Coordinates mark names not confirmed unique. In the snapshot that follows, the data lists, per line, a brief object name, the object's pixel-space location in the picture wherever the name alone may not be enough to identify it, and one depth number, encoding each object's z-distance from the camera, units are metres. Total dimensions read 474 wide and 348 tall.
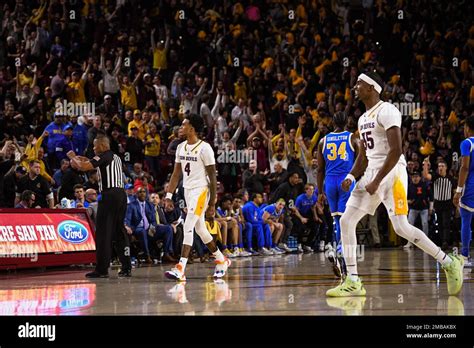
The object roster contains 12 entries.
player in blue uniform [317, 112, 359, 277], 11.18
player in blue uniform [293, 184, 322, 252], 19.81
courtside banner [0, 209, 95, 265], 12.94
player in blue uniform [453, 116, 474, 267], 11.66
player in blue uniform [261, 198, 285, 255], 19.12
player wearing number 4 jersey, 11.38
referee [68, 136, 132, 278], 12.11
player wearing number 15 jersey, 8.67
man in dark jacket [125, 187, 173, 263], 15.03
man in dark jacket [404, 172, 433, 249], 20.84
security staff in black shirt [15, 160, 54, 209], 14.87
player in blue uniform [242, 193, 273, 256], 18.50
